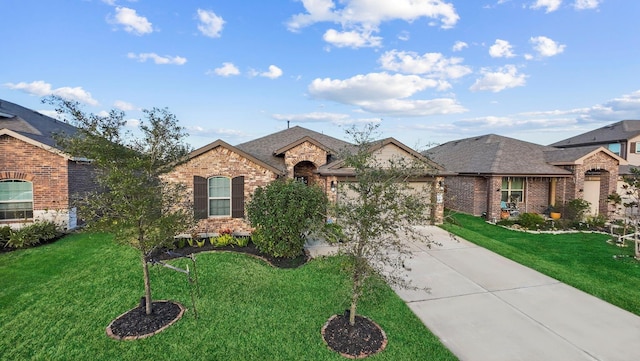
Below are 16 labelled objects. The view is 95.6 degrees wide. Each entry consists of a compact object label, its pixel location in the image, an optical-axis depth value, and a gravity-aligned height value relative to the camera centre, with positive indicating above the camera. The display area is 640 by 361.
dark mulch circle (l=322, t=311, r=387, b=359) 4.70 -2.79
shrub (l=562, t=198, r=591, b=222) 14.18 -1.74
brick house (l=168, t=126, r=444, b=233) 11.31 -0.21
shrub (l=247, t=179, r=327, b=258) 8.72 -1.27
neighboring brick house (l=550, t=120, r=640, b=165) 27.39 +3.50
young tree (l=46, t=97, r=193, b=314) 4.80 +0.03
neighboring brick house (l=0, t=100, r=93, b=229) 10.84 -0.20
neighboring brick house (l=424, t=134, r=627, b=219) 15.40 -0.29
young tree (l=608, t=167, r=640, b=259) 9.63 -1.01
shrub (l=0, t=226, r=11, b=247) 9.84 -1.98
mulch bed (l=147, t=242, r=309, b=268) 8.80 -2.54
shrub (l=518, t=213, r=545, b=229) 13.79 -2.25
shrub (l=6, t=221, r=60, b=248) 9.61 -2.02
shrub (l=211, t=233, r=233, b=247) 10.00 -2.30
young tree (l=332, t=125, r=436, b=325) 4.55 -0.54
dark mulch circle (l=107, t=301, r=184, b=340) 5.05 -2.71
